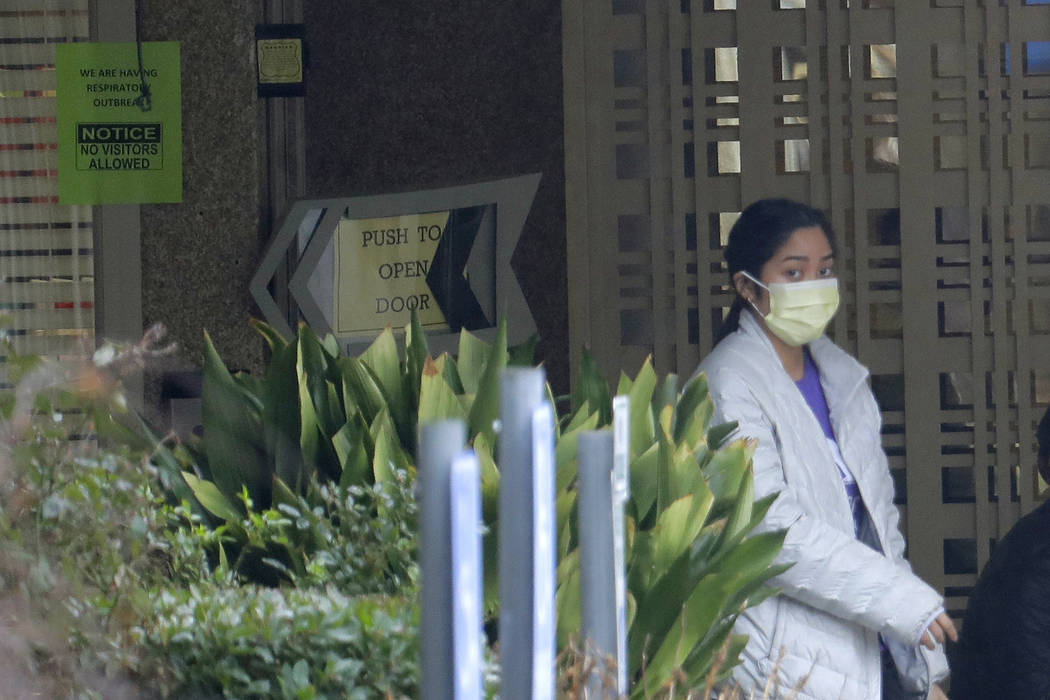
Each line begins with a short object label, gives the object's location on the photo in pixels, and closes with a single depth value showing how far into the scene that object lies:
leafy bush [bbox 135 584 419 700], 11.30
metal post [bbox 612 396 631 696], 8.85
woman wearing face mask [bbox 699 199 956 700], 14.25
